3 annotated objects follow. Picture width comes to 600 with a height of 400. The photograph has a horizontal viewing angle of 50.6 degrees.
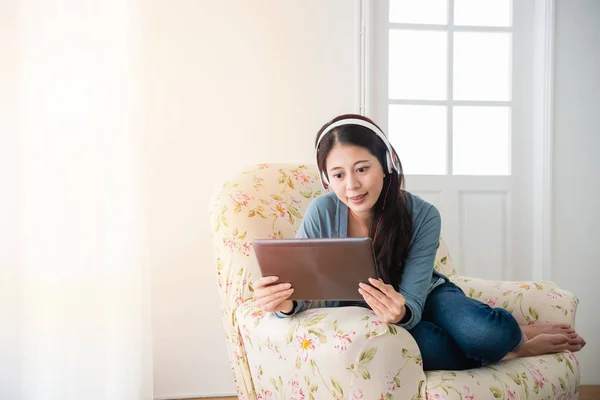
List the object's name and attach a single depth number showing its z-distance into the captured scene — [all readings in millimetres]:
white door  2812
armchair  1276
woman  1417
